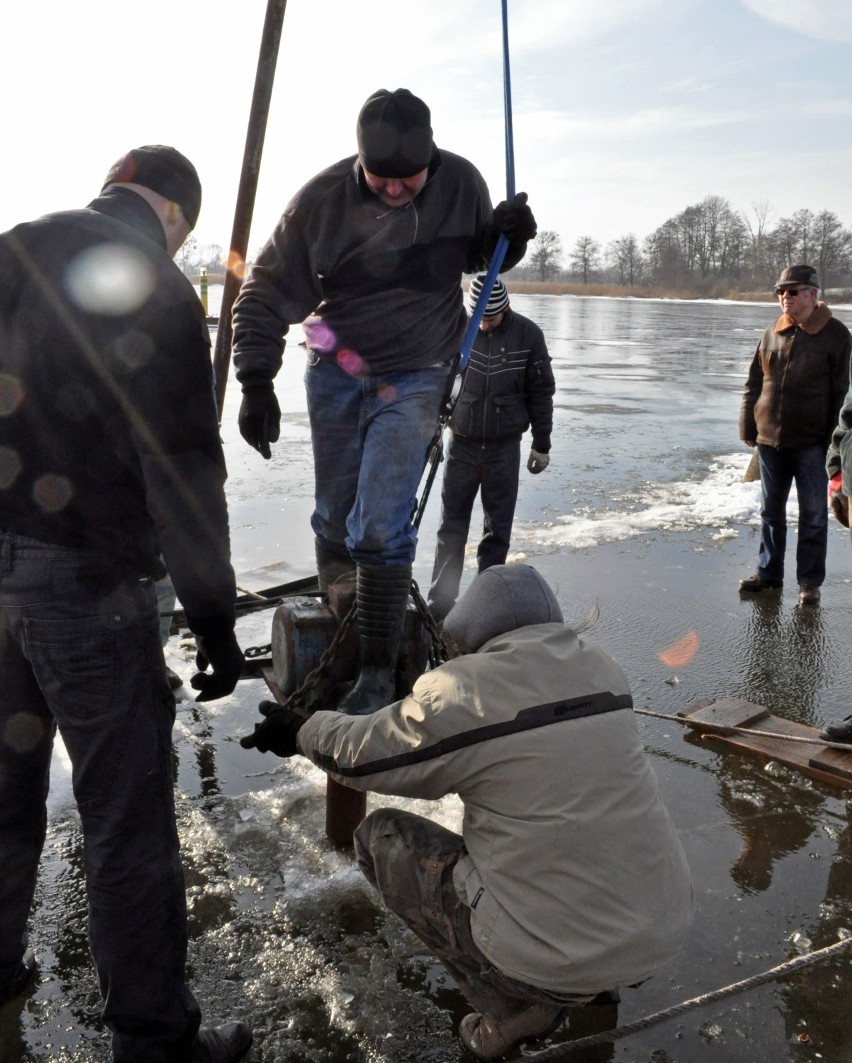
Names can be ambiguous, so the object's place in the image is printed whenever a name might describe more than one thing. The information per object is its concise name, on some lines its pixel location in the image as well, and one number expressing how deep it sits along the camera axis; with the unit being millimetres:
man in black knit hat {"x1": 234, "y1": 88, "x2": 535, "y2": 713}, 2961
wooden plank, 3672
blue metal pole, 3246
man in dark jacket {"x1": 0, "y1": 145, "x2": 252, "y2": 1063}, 1932
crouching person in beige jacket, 1976
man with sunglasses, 5988
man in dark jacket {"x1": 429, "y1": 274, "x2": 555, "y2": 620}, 6051
